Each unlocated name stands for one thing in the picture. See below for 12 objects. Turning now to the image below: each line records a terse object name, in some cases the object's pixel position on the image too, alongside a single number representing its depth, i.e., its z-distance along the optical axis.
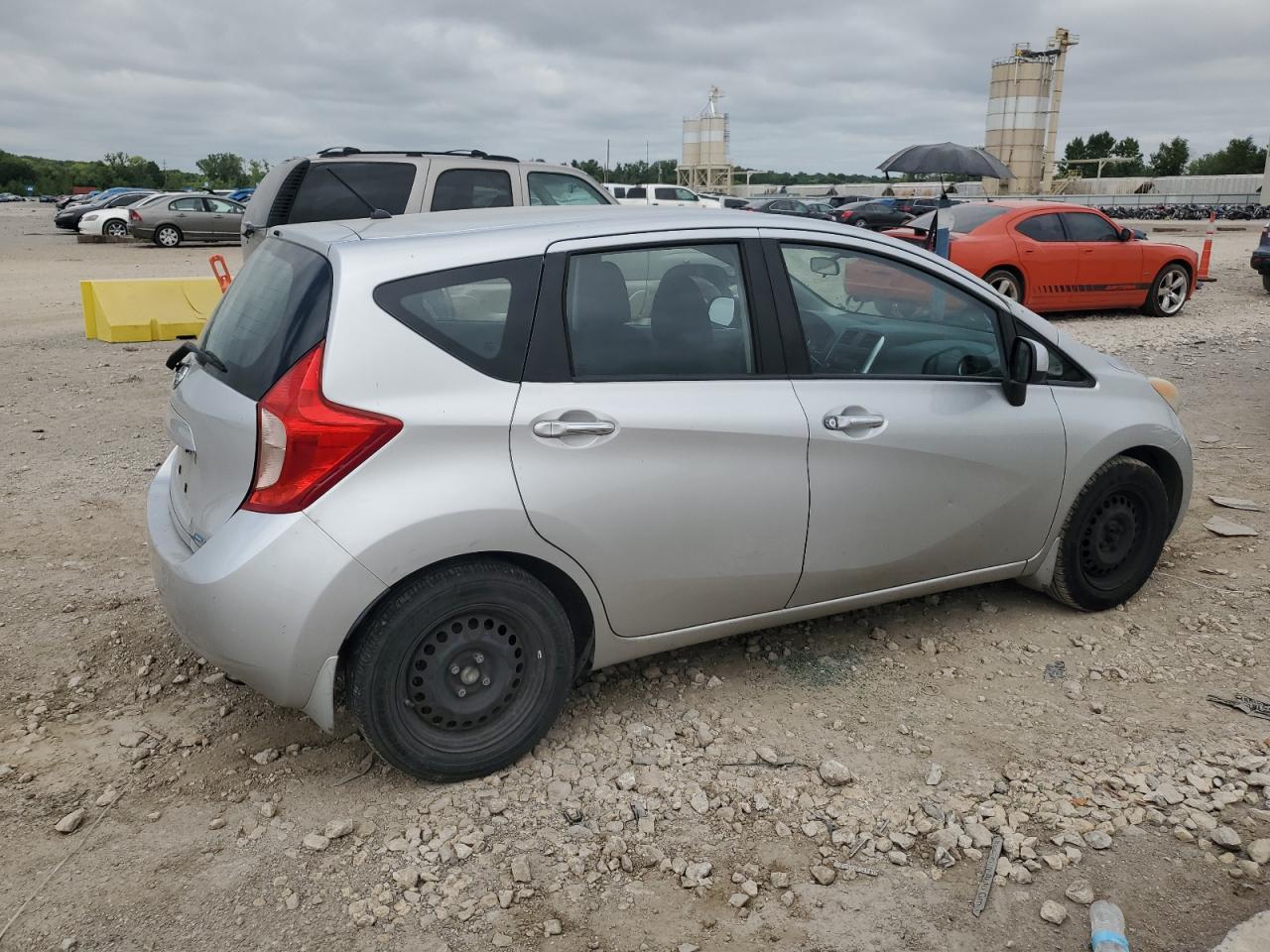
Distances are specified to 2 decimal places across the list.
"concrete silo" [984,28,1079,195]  85.00
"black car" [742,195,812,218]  29.64
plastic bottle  2.63
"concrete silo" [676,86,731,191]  105.75
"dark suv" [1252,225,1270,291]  16.28
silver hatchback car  2.98
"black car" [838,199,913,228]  21.74
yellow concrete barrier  12.08
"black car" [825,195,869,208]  36.82
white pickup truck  31.61
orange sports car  13.06
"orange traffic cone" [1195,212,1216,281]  19.40
